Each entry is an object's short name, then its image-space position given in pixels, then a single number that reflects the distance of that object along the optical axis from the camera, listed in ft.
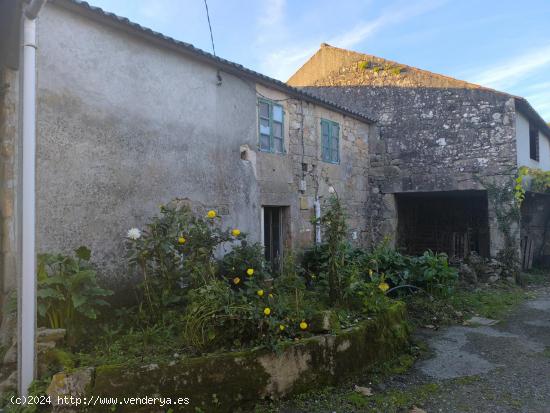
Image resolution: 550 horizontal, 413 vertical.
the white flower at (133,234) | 14.15
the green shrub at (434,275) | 23.13
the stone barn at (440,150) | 30.30
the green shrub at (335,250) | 15.96
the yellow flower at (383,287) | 16.12
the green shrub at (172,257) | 14.12
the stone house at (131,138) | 14.23
